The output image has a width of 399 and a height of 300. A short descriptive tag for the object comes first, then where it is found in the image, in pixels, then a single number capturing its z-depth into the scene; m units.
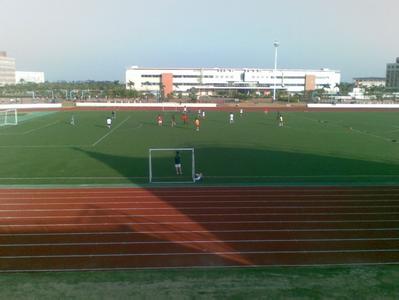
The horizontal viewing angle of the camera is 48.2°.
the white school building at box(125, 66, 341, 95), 124.81
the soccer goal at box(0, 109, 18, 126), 44.66
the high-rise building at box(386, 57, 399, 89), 154.00
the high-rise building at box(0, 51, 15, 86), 147.64
